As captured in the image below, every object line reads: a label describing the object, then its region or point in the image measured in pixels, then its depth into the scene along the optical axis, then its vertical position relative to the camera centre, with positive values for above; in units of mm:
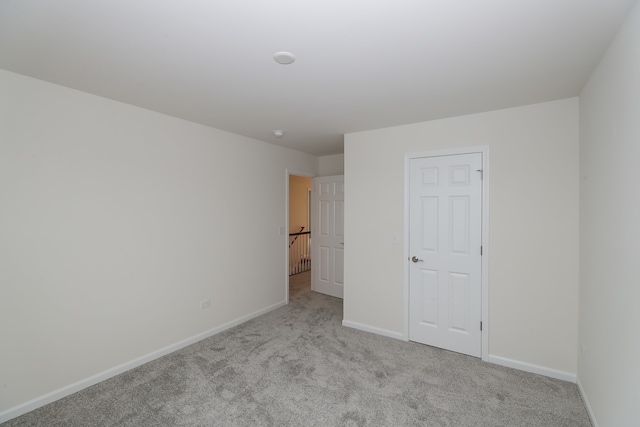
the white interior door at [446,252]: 2889 -435
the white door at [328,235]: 4816 -414
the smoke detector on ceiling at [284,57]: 1742 +950
